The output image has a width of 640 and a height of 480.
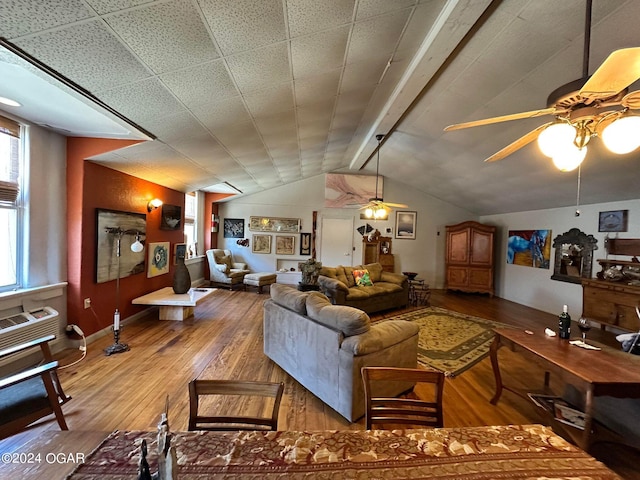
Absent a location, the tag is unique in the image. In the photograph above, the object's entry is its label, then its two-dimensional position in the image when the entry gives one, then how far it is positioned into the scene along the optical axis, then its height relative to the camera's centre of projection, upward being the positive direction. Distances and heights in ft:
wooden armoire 22.61 -1.42
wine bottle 8.32 -2.47
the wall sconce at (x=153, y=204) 14.98 +1.45
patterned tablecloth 2.82 -2.40
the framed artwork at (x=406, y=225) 25.95 +1.25
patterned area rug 10.75 -4.66
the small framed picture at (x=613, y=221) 14.44 +1.26
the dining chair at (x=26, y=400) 5.02 -3.36
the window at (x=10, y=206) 8.59 +0.64
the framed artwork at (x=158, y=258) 15.53 -1.60
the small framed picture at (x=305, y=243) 25.86 -0.72
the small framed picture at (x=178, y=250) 17.97 -1.19
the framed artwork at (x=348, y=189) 25.71 +4.35
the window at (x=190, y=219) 22.03 +1.04
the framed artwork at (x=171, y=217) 16.52 +0.88
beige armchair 22.17 -3.11
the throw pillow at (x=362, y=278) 18.12 -2.68
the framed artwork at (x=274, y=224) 25.71 +0.92
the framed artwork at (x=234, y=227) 25.76 +0.56
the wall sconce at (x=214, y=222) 24.62 +0.94
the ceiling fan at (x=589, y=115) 3.80 +2.22
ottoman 22.07 -3.63
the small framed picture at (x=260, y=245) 25.71 -0.99
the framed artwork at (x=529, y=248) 18.93 -0.44
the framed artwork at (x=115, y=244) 11.44 -0.63
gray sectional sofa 7.06 -3.09
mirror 16.14 -0.74
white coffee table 14.03 -3.51
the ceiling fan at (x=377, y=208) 15.79 +1.76
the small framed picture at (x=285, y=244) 25.81 -0.84
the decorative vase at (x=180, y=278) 15.37 -2.58
